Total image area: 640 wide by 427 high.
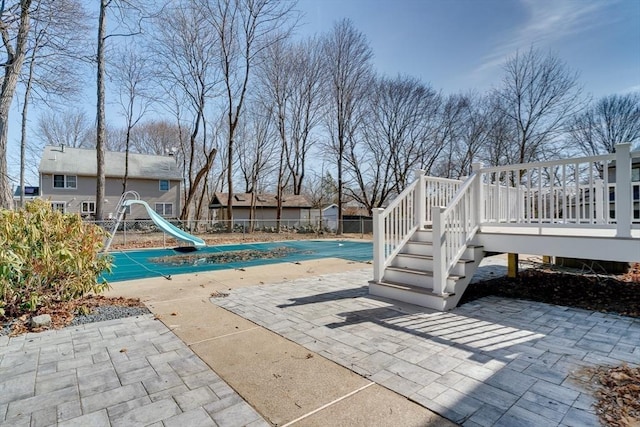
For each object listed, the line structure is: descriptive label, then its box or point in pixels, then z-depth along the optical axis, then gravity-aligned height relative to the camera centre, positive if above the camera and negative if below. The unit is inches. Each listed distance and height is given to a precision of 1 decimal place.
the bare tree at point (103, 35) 369.0 +237.6
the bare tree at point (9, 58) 254.7 +137.4
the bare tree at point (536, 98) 682.8 +273.1
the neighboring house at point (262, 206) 1078.4 +40.3
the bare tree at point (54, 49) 276.4 +162.0
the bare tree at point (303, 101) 796.0 +315.9
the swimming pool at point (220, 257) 304.2 -49.9
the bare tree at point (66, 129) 1010.1 +283.1
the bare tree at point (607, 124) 820.6 +249.1
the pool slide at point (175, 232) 430.0 -20.4
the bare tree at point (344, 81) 772.0 +344.7
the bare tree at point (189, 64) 660.1 +340.8
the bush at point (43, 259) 135.0 -18.8
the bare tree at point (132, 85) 728.2 +317.5
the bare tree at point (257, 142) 926.4 +236.1
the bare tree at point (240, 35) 674.2 +405.0
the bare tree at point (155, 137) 1151.0 +294.2
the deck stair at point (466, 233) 142.5 -8.2
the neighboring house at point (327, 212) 1222.3 +21.5
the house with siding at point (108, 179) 847.1 +107.6
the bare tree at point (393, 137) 846.5 +222.1
